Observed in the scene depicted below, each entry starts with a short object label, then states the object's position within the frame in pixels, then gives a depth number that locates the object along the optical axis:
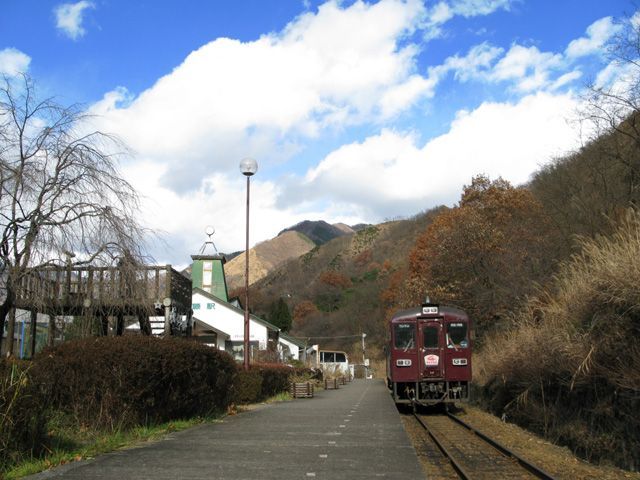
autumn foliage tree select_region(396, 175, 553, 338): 32.06
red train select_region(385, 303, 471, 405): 19.03
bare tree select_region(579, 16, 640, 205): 20.66
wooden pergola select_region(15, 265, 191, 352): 11.68
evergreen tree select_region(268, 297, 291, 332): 85.75
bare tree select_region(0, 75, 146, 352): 11.47
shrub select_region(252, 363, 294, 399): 21.44
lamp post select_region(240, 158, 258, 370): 20.38
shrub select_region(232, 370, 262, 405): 18.11
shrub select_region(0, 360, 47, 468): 6.77
